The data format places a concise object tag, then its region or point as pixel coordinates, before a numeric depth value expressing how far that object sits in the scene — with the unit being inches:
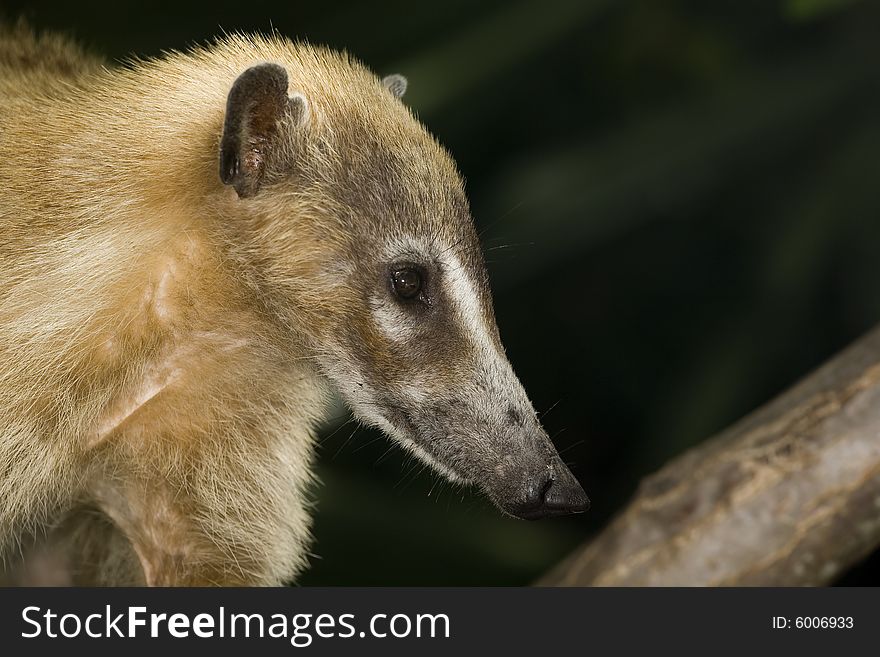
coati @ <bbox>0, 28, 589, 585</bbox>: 78.6
